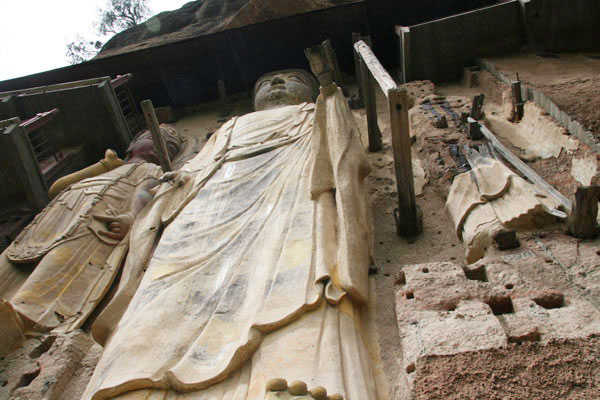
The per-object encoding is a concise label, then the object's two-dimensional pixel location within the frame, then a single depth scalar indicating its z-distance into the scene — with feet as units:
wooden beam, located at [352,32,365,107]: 21.45
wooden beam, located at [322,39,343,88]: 20.13
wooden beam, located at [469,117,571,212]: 11.26
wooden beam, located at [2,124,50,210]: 21.54
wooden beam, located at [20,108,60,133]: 22.35
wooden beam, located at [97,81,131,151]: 26.63
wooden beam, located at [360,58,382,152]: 18.53
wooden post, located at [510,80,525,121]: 19.47
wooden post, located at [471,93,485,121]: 19.57
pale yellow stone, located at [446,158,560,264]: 10.72
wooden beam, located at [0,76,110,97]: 27.37
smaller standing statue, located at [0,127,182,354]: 13.06
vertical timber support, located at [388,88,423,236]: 12.23
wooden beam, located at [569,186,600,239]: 9.51
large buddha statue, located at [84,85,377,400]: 7.98
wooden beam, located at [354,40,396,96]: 12.94
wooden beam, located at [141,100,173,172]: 19.83
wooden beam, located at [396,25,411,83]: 25.93
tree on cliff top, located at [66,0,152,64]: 58.13
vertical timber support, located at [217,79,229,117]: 30.04
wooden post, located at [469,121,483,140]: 17.06
